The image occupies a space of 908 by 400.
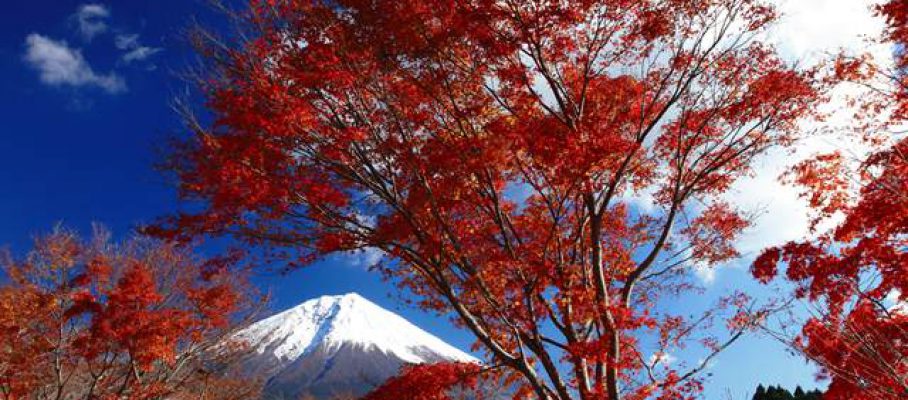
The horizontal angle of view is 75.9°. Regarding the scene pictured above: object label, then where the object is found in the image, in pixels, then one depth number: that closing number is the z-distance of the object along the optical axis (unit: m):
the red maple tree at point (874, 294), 7.19
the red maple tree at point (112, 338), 13.44
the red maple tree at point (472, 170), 8.09
